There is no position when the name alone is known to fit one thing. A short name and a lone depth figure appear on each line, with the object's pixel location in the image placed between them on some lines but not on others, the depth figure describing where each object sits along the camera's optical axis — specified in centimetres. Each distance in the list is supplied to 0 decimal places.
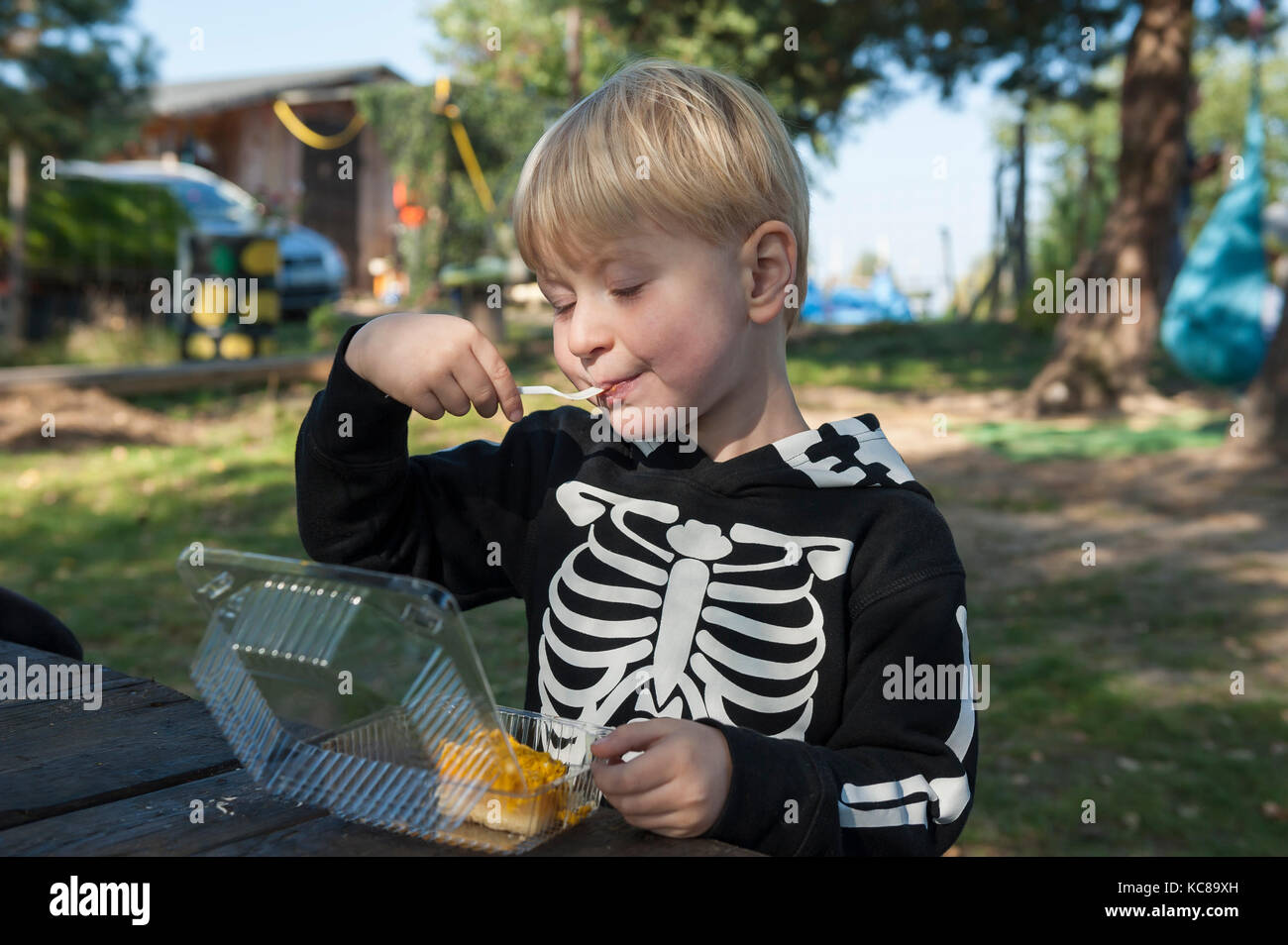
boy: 135
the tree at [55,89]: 923
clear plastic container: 91
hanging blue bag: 817
